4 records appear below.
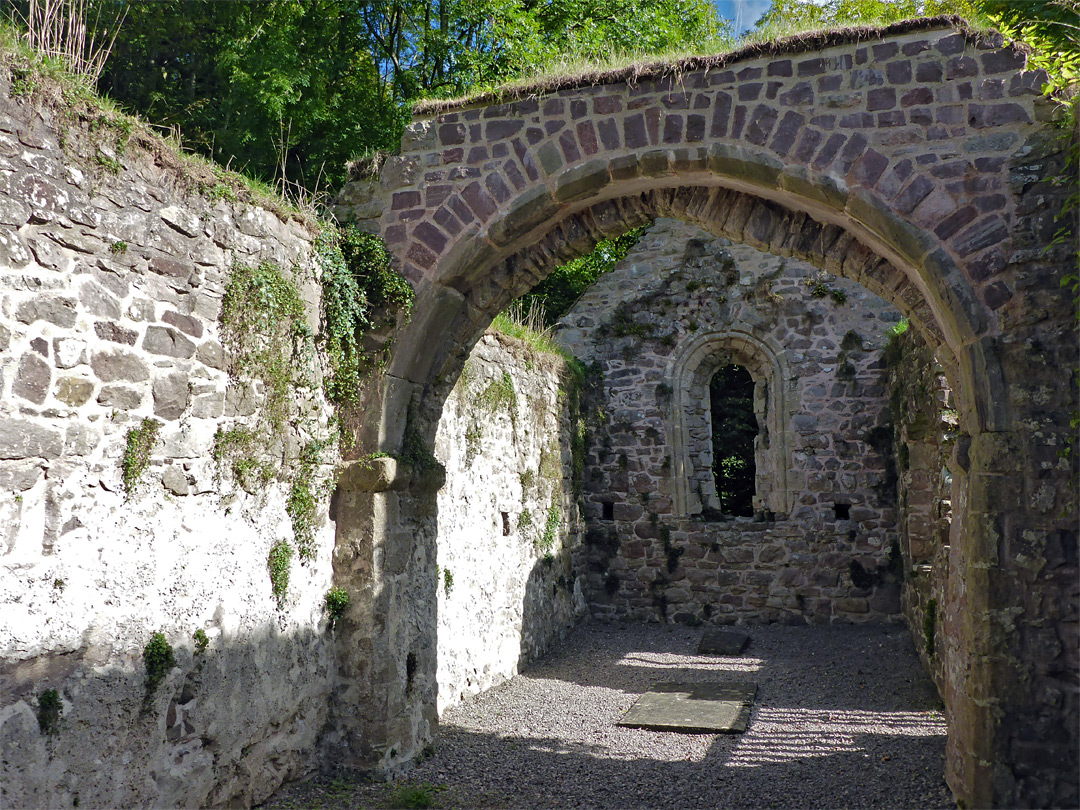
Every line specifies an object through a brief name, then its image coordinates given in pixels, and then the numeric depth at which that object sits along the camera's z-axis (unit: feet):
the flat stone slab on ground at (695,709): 21.31
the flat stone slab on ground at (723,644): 29.96
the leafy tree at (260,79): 36.58
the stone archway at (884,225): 13.69
